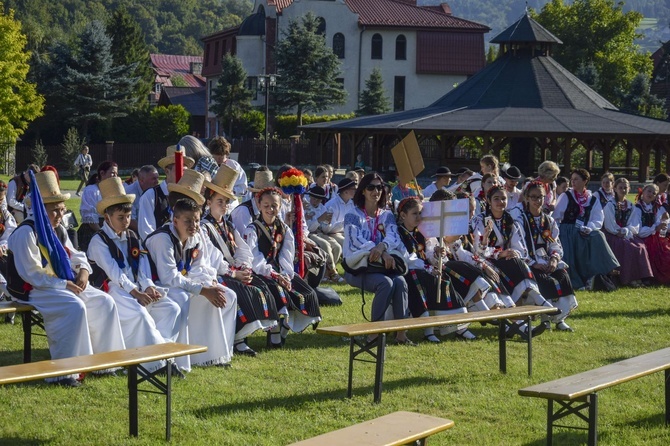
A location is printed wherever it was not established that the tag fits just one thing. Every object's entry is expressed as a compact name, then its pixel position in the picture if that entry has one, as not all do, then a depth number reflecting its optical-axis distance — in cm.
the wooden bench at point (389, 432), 521
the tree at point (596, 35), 6938
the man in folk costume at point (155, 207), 1020
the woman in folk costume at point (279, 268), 977
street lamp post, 4316
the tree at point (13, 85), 4203
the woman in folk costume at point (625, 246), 1492
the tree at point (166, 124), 5697
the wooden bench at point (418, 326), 750
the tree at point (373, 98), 6247
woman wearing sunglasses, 980
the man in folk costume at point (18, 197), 1365
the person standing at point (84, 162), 3562
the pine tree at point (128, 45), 6069
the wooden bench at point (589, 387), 614
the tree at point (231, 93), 6125
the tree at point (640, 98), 6247
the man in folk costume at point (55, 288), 785
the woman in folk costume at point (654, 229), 1521
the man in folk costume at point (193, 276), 859
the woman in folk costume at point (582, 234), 1434
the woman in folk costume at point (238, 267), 930
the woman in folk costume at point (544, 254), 1102
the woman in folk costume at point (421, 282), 1009
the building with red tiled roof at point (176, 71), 10119
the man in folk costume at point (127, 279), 822
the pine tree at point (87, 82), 5225
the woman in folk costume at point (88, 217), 1335
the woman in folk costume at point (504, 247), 1079
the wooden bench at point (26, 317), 791
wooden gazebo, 3560
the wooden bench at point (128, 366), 582
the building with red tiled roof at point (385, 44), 6775
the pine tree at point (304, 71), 5972
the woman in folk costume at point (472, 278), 1042
